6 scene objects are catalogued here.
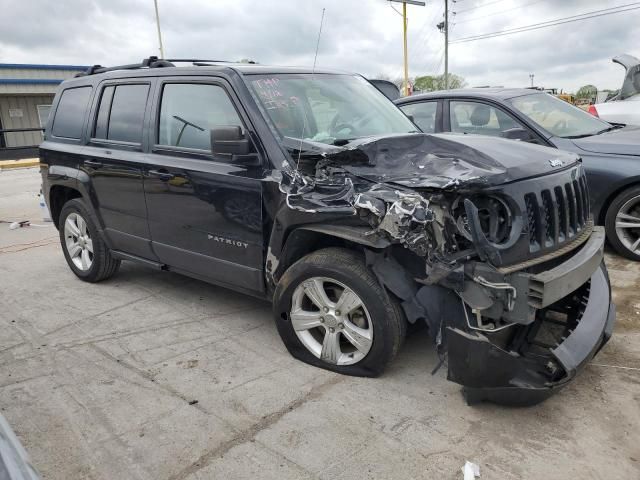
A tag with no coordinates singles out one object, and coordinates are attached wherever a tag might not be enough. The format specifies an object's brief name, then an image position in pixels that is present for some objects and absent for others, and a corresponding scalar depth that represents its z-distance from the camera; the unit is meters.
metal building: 24.78
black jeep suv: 2.88
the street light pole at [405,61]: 20.99
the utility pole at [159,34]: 33.18
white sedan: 8.09
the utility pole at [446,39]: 39.94
